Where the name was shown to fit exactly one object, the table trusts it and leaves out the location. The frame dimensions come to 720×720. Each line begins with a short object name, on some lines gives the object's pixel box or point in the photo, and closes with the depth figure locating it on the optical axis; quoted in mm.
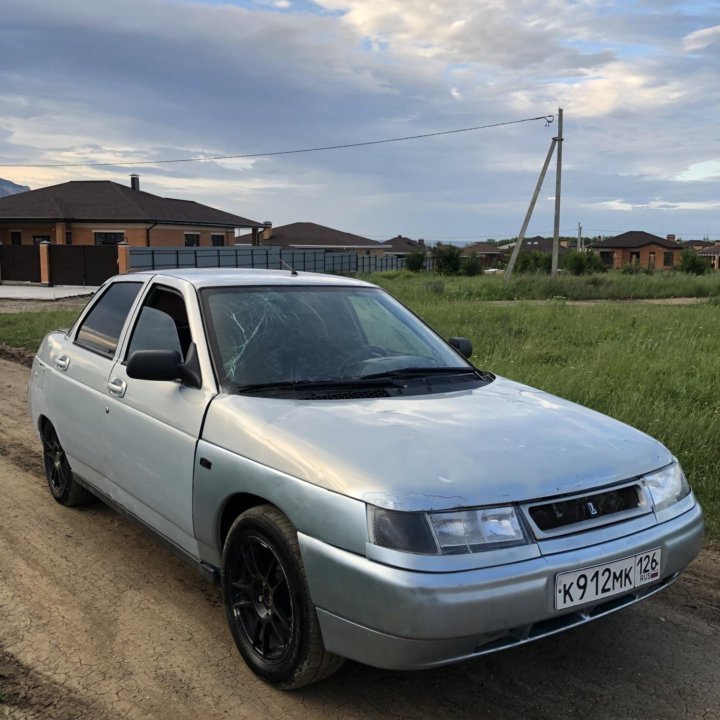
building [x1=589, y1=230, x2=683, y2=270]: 87375
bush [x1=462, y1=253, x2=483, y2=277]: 61062
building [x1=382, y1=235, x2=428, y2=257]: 92312
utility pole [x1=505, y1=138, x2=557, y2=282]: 29878
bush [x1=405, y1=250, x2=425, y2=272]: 66188
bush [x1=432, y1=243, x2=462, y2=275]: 62719
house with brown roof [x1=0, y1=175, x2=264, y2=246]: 38750
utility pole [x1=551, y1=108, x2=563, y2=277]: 29938
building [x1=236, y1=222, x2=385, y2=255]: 70125
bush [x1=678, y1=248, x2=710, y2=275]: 58112
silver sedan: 2385
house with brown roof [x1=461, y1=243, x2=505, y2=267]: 104469
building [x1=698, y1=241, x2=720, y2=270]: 90500
